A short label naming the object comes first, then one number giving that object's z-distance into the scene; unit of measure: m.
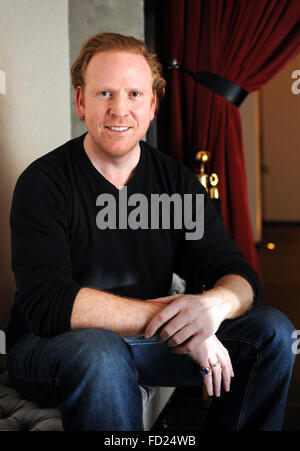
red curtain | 2.39
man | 1.24
